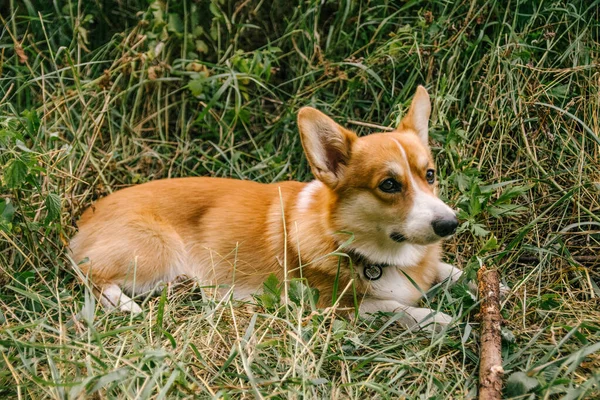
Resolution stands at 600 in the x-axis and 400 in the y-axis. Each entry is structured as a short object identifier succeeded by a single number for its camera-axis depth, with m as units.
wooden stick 2.13
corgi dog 2.76
